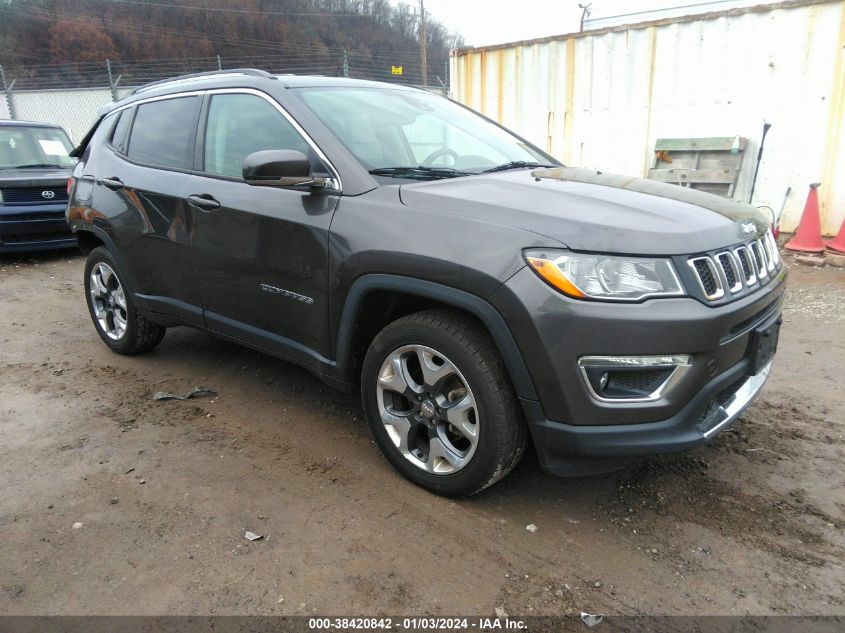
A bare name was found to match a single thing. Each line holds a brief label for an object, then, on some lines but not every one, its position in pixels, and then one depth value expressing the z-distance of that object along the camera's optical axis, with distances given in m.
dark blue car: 7.51
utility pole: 19.09
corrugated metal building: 7.05
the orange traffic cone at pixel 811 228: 6.88
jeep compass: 2.14
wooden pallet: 7.51
